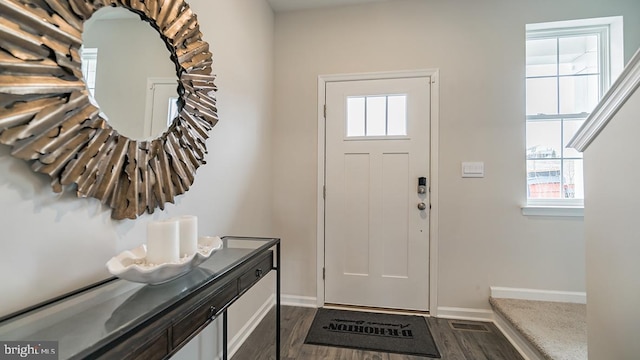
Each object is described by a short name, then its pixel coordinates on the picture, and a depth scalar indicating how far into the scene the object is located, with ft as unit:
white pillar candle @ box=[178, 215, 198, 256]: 3.23
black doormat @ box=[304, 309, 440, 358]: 6.30
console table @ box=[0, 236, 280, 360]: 1.99
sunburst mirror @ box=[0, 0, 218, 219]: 2.27
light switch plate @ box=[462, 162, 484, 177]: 7.67
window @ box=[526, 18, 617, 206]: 7.64
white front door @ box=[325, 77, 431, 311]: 7.91
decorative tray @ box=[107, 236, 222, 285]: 2.63
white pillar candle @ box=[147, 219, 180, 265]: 2.92
